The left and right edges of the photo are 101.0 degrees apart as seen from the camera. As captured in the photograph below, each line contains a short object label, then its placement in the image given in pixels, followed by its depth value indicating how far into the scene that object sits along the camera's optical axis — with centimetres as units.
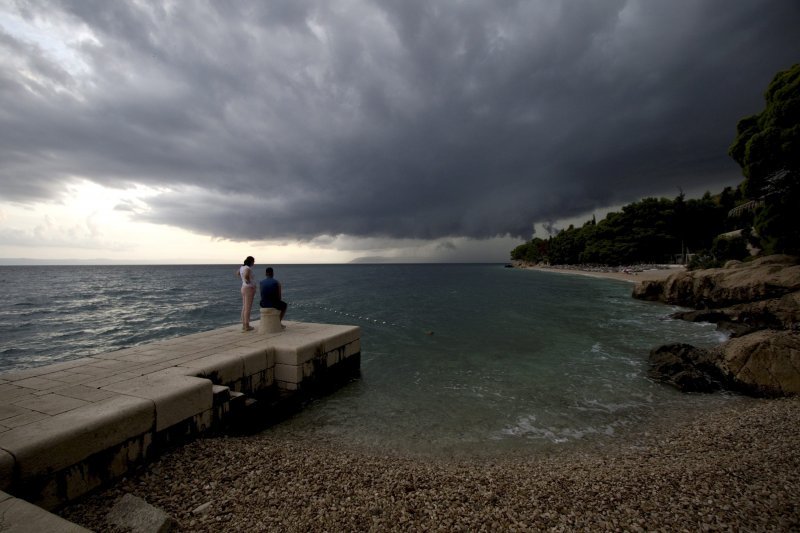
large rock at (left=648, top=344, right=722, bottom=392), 1003
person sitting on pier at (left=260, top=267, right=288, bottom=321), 988
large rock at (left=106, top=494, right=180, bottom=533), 350
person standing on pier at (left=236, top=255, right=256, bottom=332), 1020
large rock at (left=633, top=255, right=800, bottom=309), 1952
